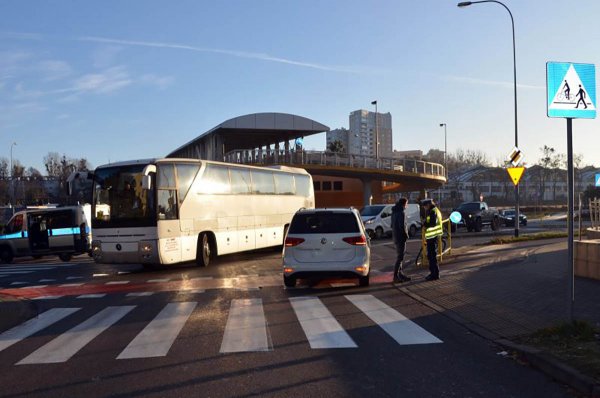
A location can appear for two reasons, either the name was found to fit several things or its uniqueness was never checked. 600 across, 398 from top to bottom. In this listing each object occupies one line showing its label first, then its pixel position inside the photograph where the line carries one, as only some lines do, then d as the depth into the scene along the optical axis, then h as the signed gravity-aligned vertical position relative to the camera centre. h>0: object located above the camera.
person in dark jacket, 13.34 -0.94
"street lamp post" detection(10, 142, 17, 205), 69.25 +1.78
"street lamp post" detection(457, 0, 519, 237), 25.19 +5.41
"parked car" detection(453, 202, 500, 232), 34.38 -1.39
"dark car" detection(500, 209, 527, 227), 43.88 -1.97
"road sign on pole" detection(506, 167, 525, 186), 22.27 +0.82
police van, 24.06 -1.32
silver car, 12.43 -1.19
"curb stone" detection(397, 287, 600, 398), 5.31 -1.86
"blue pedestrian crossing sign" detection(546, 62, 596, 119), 7.39 +1.35
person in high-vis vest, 13.39 -0.89
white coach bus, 16.92 -0.37
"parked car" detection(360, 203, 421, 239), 30.61 -1.31
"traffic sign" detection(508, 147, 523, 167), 22.80 +1.46
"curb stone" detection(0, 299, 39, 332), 9.77 -2.09
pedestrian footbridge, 42.97 +2.57
